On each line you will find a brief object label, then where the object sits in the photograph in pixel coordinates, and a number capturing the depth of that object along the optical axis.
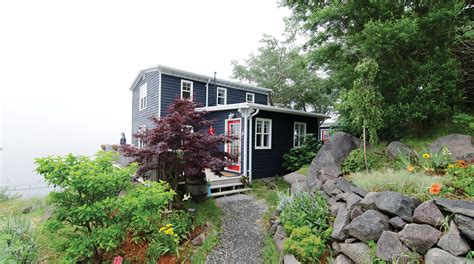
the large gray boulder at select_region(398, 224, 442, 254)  2.34
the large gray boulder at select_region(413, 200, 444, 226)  2.44
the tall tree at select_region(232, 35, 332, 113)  19.77
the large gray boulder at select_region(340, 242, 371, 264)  2.64
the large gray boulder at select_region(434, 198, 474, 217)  2.29
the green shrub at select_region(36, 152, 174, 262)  2.68
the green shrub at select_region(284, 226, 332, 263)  3.06
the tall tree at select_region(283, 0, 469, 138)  4.76
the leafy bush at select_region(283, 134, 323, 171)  9.01
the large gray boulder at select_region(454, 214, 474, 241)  2.21
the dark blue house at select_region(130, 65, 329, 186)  8.41
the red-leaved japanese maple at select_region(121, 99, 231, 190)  4.48
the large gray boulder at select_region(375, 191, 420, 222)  2.70
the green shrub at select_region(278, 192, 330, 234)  3.57
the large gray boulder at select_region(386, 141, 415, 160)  4.51
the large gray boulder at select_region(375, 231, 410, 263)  2.42
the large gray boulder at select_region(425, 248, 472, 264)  2.15
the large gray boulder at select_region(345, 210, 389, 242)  2.73
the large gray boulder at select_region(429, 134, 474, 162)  3.98
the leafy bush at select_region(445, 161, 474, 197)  2.82
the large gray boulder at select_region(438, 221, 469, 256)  2.19
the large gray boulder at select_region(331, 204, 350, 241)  3.03
